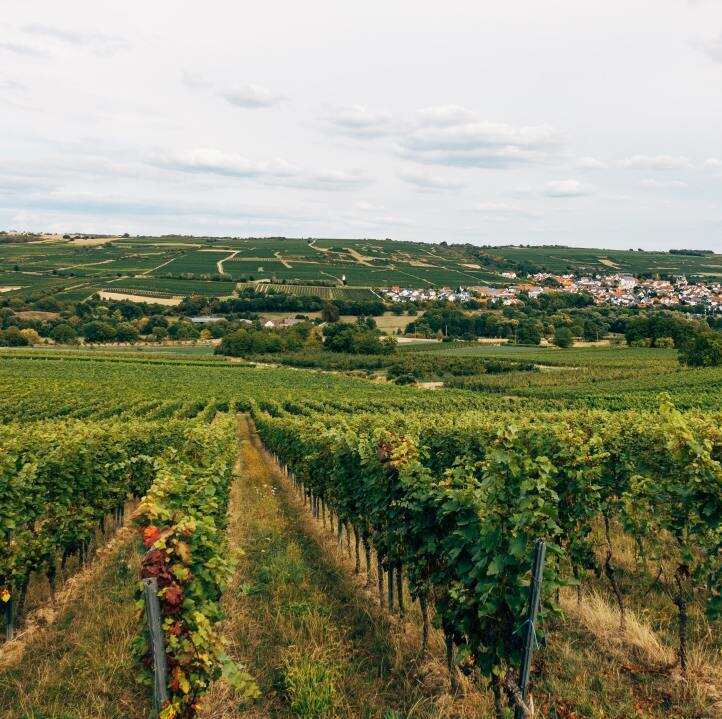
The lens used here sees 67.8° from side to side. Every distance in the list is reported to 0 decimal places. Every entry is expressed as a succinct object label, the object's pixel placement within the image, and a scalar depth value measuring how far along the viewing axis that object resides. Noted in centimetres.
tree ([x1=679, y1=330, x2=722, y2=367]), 6721
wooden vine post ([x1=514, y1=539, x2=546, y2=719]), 474
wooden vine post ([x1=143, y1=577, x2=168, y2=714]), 455
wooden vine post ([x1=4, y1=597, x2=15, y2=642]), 784
